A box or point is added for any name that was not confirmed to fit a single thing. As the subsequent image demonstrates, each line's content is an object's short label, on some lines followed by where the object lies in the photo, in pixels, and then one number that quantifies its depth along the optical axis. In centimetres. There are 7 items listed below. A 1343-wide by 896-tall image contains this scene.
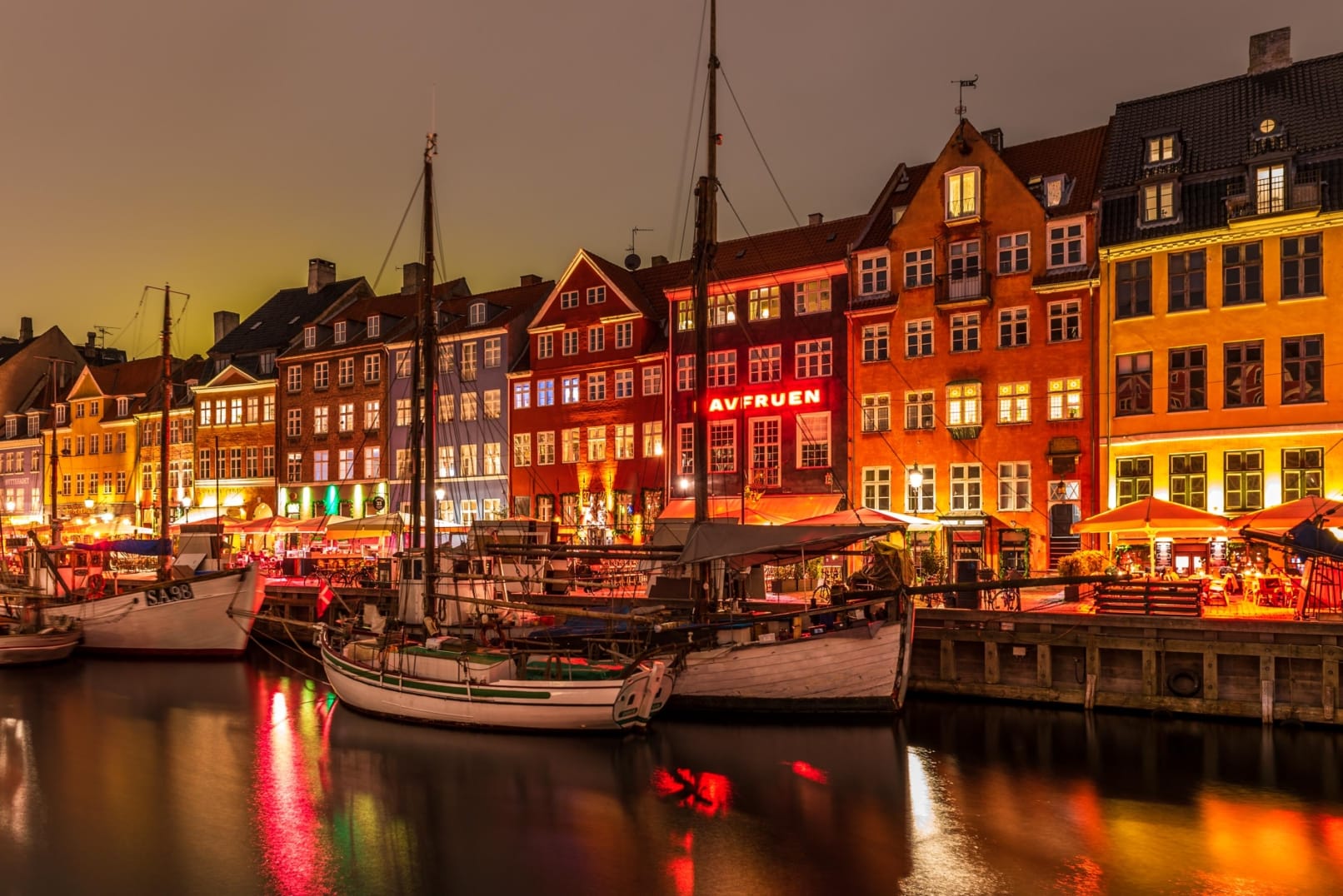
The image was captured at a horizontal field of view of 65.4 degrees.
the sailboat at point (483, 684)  2181
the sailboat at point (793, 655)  2298
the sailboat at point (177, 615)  3416
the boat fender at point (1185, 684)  2244
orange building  3509
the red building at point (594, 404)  4603
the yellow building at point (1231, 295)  3102
